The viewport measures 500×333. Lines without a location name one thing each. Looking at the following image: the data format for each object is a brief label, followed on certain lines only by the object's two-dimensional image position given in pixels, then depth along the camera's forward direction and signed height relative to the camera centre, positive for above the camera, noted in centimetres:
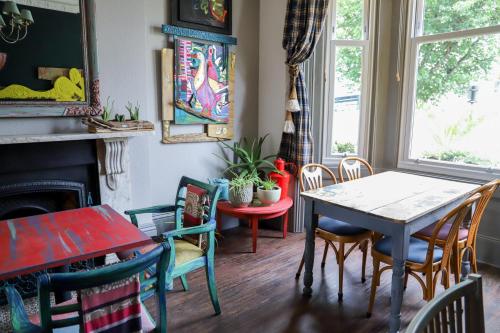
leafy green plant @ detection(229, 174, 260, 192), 319 -65
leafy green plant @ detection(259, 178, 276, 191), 329 -69
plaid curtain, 333 +55
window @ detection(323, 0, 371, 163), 357 +30
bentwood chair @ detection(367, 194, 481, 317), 198 -85
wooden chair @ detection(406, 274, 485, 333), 84 -49
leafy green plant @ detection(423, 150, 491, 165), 317 -42
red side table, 316 -90
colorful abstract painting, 324 +23
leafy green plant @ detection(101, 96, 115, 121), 268 +0
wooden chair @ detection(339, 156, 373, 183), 312 -50
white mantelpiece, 264 -44
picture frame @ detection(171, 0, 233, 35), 317 +85
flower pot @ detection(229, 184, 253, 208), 320 -77
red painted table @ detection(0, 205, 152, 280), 145 -61
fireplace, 234 -49
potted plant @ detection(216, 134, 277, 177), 361 -52
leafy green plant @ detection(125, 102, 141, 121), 277 -2
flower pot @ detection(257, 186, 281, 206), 326 -78
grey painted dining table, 196 -57
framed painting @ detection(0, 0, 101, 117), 231 +31
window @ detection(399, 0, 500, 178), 303 +19
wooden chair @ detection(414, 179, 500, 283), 221 -81
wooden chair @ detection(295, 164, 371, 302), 244 -84
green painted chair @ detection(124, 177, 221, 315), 208 -86
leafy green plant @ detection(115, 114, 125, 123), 264 -8
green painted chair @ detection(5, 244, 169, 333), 105 -58
